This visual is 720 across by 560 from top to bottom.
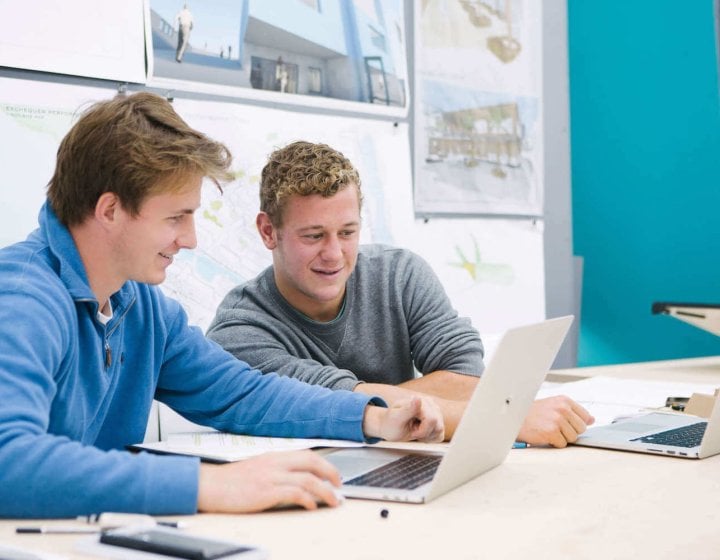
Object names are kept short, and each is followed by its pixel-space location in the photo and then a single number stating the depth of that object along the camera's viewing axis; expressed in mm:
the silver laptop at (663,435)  1363
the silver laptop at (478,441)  1088
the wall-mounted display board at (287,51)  2041
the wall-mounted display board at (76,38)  1764
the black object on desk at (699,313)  2533
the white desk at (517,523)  911
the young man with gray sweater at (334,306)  1760
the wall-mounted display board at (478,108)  2730
